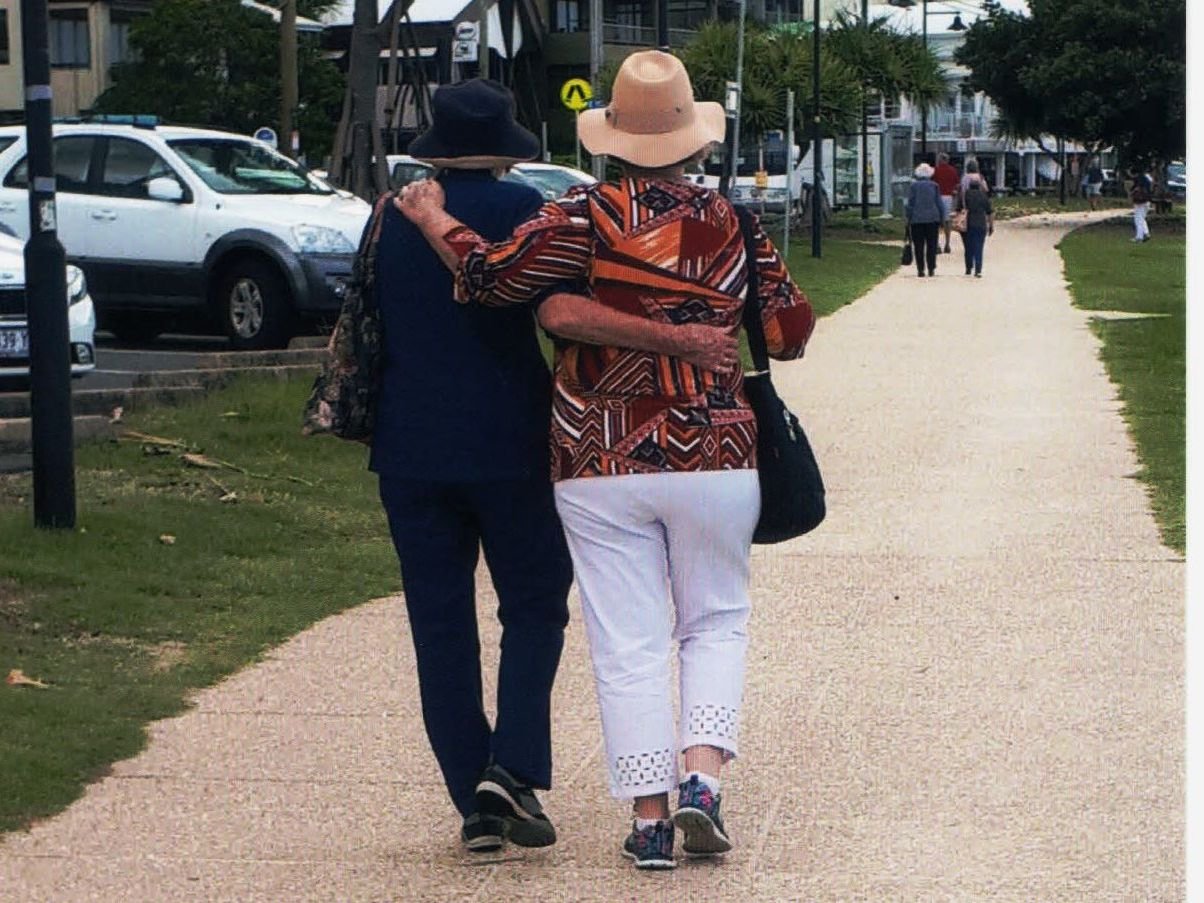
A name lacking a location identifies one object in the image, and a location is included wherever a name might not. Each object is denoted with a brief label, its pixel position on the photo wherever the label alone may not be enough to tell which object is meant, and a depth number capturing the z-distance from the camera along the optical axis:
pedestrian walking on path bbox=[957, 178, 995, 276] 33.09
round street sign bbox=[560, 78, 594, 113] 31.81
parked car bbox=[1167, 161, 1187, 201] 80.78
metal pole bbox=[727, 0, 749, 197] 32.80
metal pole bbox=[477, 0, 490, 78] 53.53
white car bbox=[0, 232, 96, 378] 13.07
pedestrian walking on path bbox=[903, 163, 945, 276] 33.19
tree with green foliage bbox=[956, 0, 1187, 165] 55.47
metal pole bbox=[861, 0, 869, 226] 53.22
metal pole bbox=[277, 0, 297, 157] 38.59
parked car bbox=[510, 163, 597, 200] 24.33
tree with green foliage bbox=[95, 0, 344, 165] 54.22
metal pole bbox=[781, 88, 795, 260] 32.26
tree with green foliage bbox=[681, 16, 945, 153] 48.00
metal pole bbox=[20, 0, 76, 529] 9.53
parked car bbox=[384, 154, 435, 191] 25.98
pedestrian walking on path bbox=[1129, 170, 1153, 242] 46.75
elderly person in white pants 5.34
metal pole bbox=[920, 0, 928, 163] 55.31
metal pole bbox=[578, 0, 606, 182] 47.29
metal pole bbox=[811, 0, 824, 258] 38.12
